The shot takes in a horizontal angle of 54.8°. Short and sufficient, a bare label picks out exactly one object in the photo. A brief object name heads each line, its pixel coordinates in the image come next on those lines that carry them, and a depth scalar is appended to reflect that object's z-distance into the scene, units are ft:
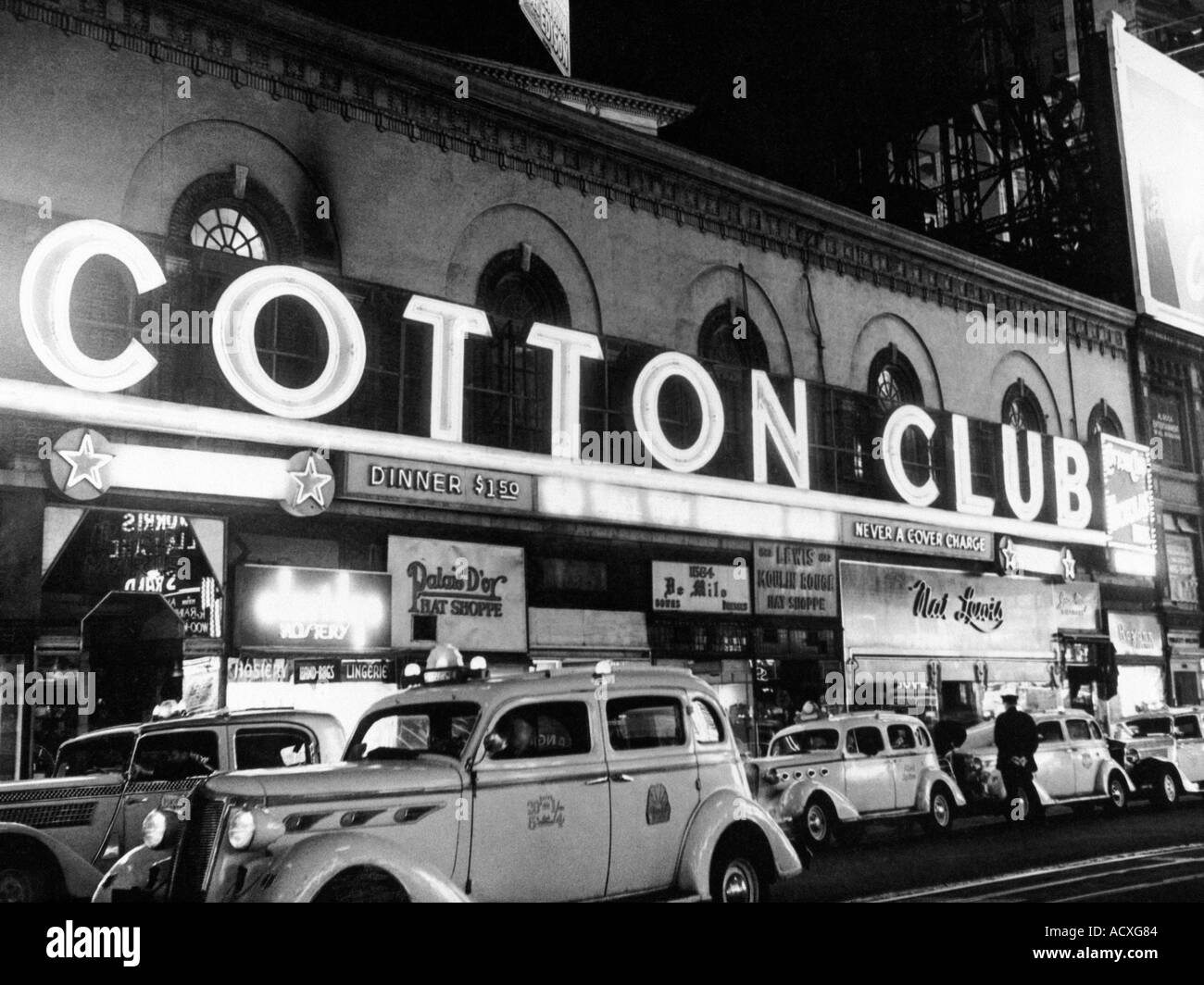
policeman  56.18
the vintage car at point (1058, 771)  58.39
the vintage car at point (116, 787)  29.32
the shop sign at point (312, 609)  46.24
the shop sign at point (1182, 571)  92.02
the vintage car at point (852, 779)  48.88
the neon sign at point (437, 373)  41.29
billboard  89.86
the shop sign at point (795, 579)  65.57
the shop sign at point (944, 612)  71.46
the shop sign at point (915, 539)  68.80
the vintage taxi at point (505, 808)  22.38
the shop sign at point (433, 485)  49.29
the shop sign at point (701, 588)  61.41
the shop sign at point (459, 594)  51.44
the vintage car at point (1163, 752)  67.05
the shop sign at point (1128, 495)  84.94
